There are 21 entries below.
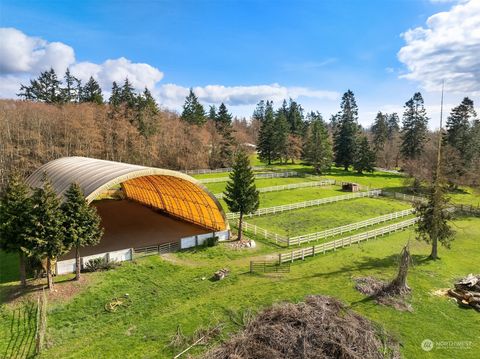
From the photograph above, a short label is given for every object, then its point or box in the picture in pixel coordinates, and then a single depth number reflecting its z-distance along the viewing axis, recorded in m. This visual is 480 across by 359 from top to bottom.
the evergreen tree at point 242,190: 28.08
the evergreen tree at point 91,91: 70.94
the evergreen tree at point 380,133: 92.75
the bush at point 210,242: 26.73
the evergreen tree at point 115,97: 69.22
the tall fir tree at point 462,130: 57.87
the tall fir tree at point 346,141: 77.69
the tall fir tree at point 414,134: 75.69
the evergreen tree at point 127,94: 71.56
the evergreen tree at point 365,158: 73.44
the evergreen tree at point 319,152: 72.06
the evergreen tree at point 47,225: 18.11
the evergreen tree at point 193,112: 77.15
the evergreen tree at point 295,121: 101.41
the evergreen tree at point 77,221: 19.30
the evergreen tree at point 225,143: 74.62
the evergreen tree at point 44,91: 64.12
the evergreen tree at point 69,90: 66.31
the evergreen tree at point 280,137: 83.38
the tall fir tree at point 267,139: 83.62
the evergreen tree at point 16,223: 17.95
